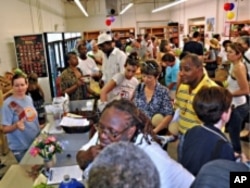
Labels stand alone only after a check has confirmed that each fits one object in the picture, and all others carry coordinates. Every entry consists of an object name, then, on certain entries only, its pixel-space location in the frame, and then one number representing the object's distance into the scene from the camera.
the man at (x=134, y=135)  1.23
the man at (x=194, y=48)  4.55
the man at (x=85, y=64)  5.77
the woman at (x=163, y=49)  6.04
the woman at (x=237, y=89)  3.19
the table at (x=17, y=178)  2.00
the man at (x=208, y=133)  1.51
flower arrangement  2.05
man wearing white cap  4.01
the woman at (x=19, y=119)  2.72
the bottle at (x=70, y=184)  1.52
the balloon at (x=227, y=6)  8.76
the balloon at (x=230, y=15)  8.97
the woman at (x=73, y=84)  4.13
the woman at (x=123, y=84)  3.11
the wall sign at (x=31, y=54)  5.93
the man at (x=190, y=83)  2.29
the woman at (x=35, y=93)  4.00
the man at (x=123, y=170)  0.76
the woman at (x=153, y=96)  2.63
